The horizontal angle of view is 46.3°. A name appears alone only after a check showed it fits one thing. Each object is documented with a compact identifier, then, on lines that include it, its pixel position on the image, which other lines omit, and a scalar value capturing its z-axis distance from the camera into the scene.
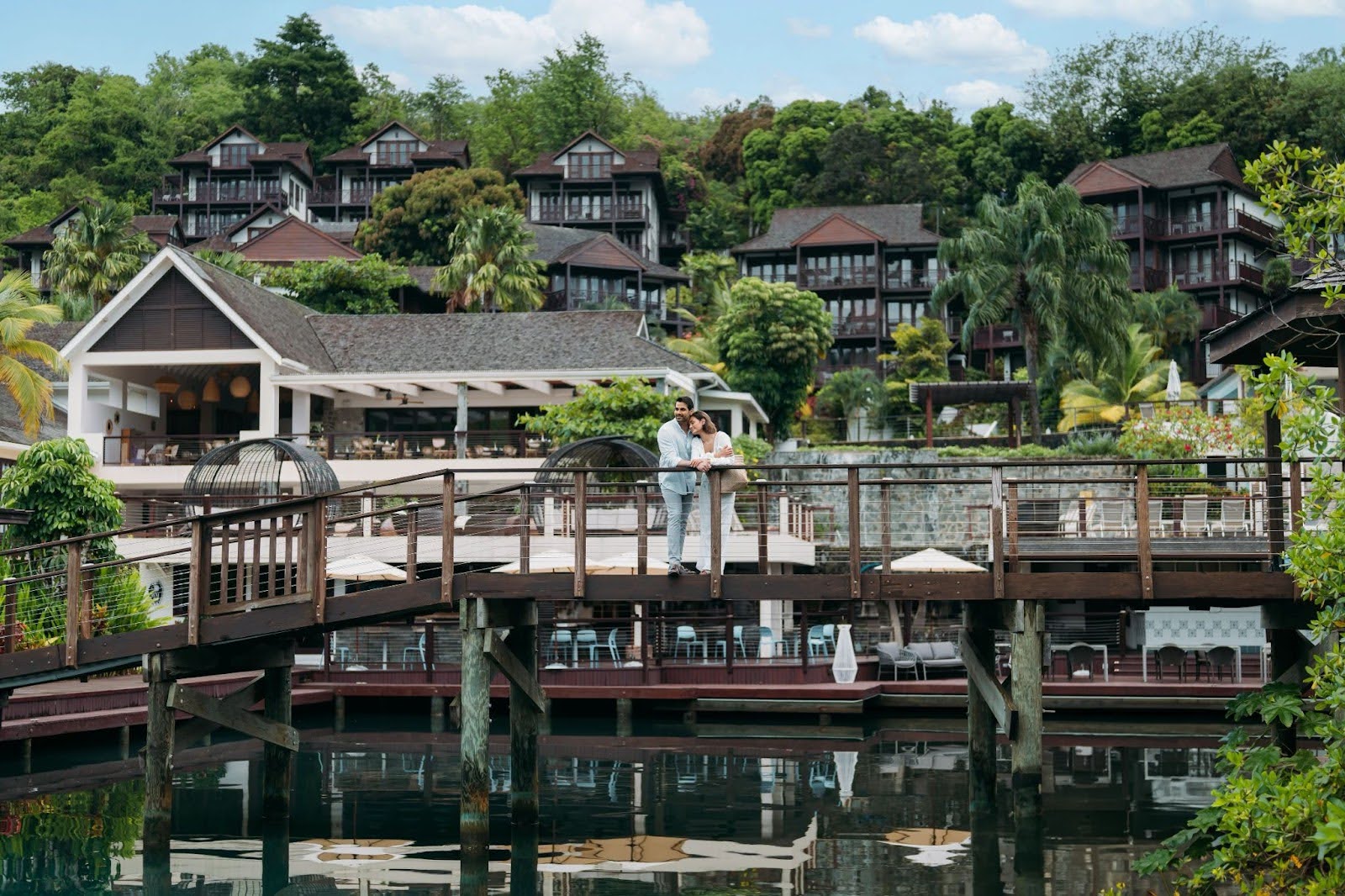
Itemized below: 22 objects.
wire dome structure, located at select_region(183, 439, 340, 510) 29.78
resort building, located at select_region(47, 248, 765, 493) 42.56
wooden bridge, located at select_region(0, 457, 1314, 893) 15.91
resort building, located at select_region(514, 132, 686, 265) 90.12
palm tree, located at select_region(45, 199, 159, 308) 56.97
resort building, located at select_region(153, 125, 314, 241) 94.75
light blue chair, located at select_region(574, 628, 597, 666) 31.98
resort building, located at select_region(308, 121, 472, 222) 96.25
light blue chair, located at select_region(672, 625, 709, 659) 32.67
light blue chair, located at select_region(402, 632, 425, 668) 31.91
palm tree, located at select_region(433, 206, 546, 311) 58.69
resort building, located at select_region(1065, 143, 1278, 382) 73.62
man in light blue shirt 16.08
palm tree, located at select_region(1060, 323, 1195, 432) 54.41
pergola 46.91
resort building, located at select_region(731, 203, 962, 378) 77.00
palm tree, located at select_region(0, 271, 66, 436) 32.62
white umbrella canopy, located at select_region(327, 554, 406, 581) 27.22
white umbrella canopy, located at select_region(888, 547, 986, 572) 27.75
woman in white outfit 16.16
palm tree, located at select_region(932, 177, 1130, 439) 51.03
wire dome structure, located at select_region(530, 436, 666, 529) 29.48
